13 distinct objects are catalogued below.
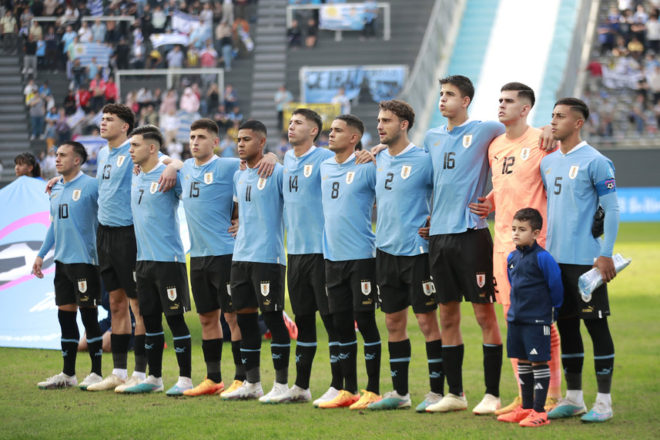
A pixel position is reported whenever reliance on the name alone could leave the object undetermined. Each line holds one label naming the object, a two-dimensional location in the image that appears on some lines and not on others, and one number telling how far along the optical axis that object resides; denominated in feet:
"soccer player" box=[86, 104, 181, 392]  61.67
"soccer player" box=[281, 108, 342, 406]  55.93
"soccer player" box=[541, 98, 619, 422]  48.65
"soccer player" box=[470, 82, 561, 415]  50.62
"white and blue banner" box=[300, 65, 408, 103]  197.88
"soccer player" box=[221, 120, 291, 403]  56.95
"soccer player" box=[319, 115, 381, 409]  54.39
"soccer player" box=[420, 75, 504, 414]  50.88
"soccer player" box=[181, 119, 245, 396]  59.06
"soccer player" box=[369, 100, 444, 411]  52.60
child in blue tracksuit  48.03
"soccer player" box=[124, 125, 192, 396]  59.62
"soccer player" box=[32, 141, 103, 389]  63.00
